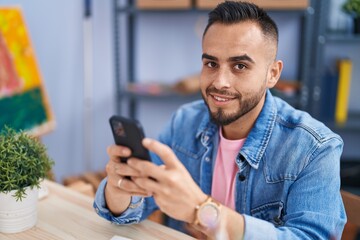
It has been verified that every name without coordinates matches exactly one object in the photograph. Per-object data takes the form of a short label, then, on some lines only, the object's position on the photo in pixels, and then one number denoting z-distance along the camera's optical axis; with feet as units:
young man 3.01
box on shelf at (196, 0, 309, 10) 7.04
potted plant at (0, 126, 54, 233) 3.09
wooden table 3.23
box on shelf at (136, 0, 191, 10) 7.31
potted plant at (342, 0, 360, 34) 6.85
